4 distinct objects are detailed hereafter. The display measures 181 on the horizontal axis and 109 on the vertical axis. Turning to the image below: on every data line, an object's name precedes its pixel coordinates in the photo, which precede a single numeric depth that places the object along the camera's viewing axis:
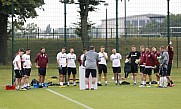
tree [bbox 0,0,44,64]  41.19
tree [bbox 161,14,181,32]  32.87
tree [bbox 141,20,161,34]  40.81
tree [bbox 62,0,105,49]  32.42
